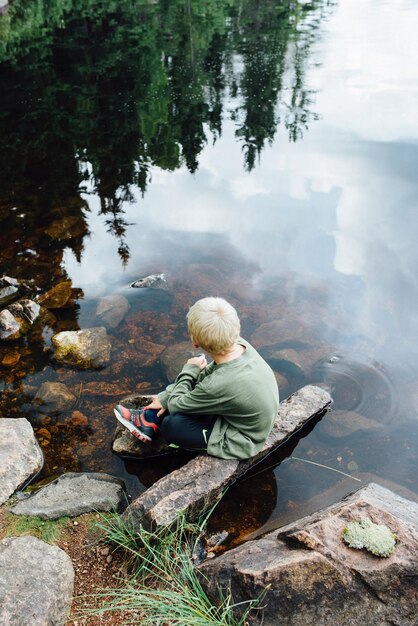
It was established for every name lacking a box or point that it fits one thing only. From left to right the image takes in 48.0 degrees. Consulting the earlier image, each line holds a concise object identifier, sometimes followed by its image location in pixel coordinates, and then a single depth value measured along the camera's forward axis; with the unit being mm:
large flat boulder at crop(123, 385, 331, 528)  3662
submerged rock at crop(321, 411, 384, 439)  5163
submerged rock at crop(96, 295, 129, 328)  7012
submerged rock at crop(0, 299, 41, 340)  6445
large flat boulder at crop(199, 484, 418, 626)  2779
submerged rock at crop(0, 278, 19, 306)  7145
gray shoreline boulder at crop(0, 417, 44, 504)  4245
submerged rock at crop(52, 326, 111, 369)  6137
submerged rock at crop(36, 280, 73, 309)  7160
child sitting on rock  3914
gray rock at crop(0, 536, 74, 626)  2951
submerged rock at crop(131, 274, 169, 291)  7758
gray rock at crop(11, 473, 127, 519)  3877
